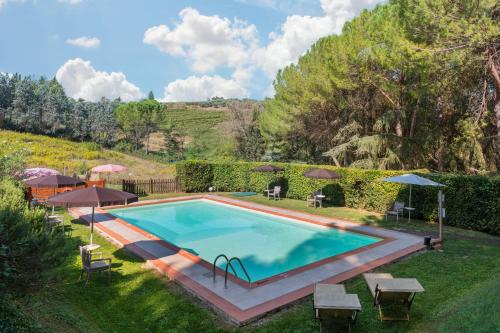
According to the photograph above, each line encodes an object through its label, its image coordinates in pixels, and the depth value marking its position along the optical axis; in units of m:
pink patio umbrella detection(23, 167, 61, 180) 15.35
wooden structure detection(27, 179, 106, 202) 17.26
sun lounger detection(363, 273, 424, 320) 5.39
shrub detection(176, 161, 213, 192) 23.39
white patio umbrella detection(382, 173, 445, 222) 11.75
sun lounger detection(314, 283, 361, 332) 4.95
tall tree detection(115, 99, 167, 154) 58.91
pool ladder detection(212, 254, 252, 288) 7.06
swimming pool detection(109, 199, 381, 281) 10.68
